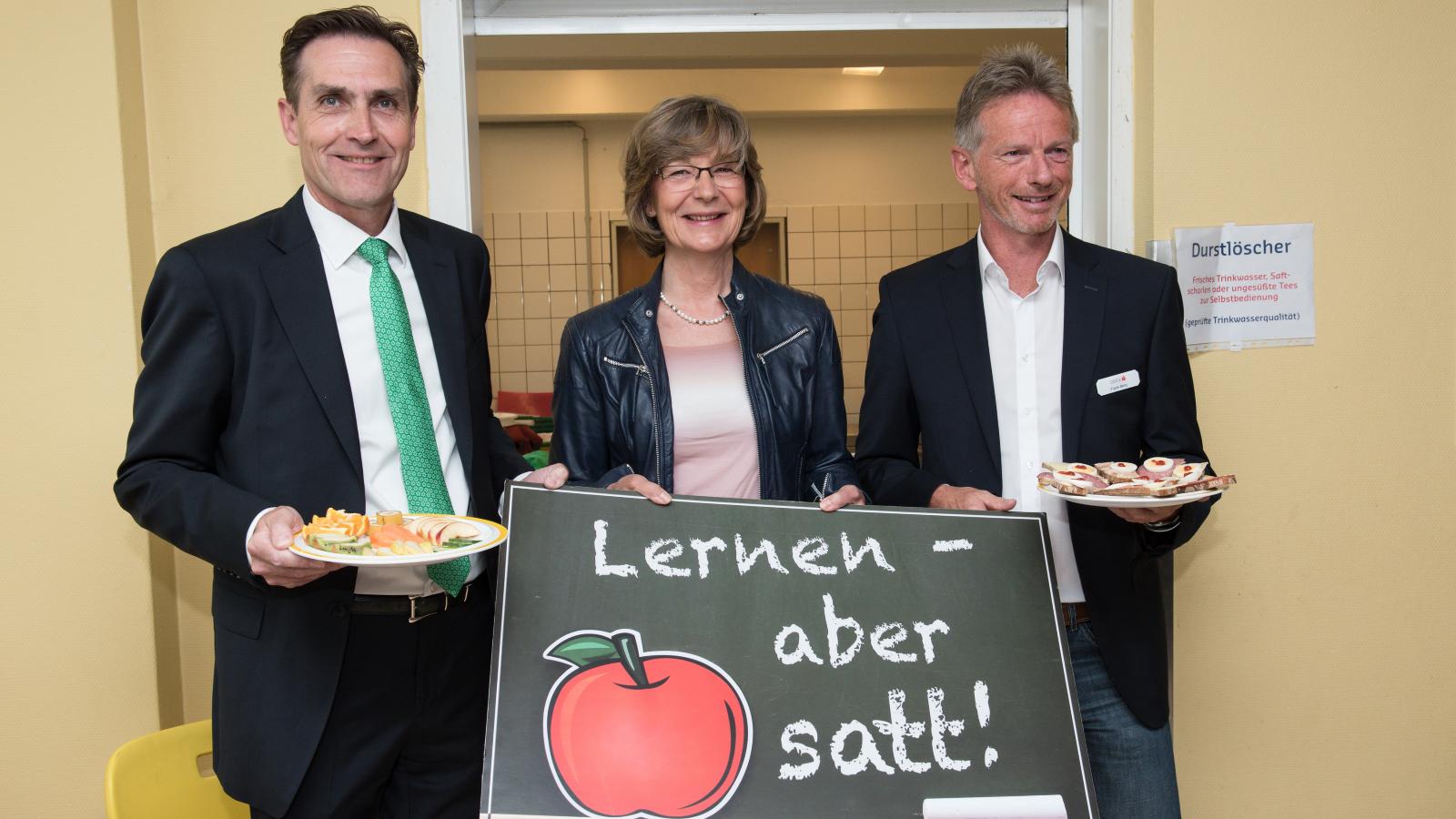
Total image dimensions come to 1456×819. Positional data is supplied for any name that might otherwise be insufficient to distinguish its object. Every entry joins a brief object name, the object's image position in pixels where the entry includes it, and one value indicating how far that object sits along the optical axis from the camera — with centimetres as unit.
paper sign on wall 244
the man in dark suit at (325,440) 159
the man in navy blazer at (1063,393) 186
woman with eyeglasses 202
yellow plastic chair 181
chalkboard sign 154
